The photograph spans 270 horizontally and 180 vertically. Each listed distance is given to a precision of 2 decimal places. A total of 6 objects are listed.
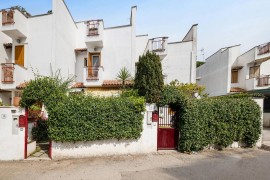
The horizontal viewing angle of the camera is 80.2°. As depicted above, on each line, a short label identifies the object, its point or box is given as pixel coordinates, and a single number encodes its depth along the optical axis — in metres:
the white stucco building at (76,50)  13.44
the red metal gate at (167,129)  8.82
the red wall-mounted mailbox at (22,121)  7.54
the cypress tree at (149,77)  8.55
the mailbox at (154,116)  8.45
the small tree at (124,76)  13.29
